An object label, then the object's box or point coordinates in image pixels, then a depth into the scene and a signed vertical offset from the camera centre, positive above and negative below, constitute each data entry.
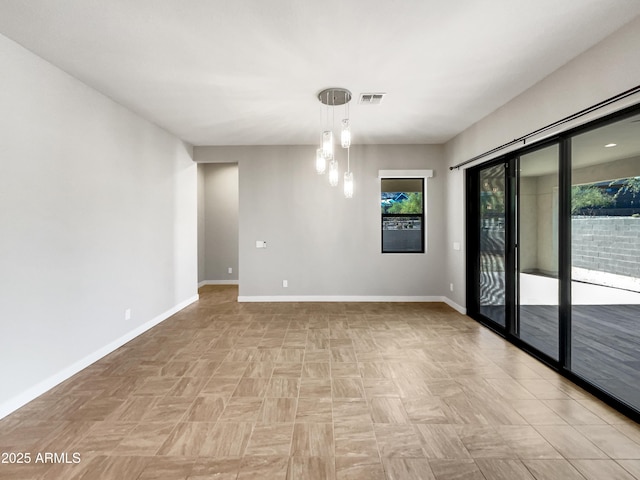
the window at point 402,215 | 5.70 +0.37
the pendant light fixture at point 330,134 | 3.04 +0.97
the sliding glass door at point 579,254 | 2.32 -0.16
